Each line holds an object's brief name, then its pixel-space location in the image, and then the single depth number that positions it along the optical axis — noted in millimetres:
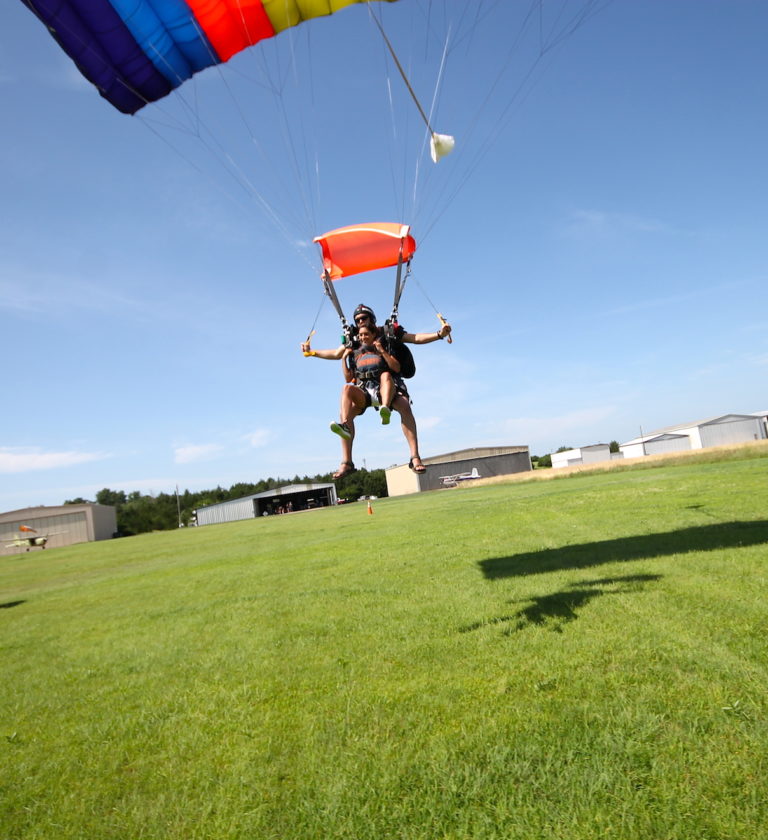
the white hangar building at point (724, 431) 60938
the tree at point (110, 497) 155875
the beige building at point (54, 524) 56625
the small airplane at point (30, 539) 50594
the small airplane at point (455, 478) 64188
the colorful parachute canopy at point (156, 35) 9023
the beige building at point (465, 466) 66500
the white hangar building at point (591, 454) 76812
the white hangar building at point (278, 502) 69625
